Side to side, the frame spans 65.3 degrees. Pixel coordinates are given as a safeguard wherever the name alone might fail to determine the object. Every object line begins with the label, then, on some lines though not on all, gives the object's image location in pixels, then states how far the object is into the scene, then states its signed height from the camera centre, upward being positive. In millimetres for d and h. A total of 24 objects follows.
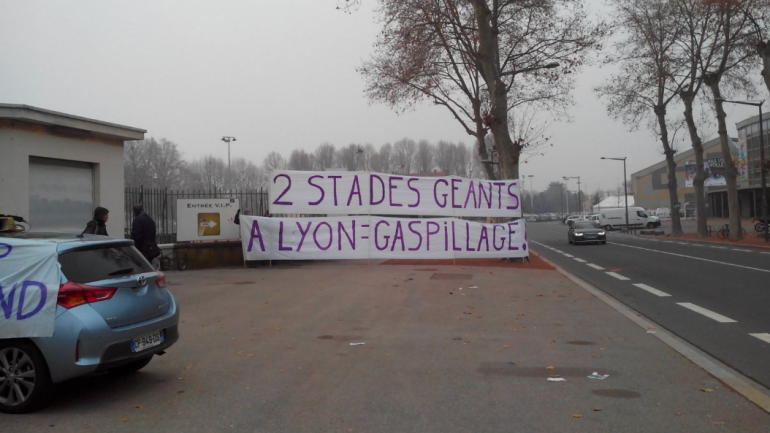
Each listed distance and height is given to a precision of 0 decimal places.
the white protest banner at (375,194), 17781 +995
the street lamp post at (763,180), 30453 +1914
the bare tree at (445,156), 84812 +9860
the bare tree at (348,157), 77688 +9238
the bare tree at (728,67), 31672 +8487
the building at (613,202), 106175 +3566
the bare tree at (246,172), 73594 +7713
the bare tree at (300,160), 73044 +8749
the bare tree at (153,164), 56438 +6869
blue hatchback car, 5055 -822
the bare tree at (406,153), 83581 +10367
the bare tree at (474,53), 21594 +7702
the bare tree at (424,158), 83500 +9593
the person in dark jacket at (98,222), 10836 +233
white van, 63344 +216
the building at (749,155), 57069 +5998
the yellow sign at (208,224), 17891 +227
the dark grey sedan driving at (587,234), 31953 -657
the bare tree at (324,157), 77250 +9413
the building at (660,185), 83606 +5313
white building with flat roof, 12680 +1604
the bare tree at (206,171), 63966 +7443
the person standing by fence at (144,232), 13555 +20
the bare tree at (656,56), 35656 +10215
